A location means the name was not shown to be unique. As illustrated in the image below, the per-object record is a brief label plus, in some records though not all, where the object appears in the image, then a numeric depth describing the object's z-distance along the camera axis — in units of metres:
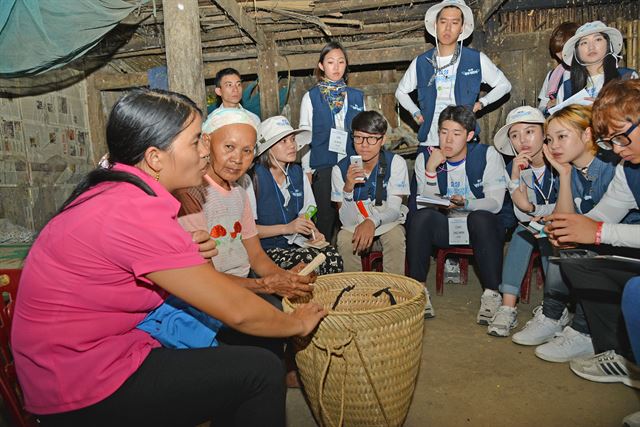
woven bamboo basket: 1.78
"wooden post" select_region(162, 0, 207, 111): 3.11
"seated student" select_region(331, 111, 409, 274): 3.70
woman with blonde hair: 2.80
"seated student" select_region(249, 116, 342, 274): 3.32
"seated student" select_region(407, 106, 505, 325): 3.52
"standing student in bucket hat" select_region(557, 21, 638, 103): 3.56
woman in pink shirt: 1.31
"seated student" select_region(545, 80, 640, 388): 2.27
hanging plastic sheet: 3.58
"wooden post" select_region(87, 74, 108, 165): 7.06
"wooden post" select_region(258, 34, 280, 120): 6.28
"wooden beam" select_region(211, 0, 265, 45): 4.55
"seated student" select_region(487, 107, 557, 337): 3.34
